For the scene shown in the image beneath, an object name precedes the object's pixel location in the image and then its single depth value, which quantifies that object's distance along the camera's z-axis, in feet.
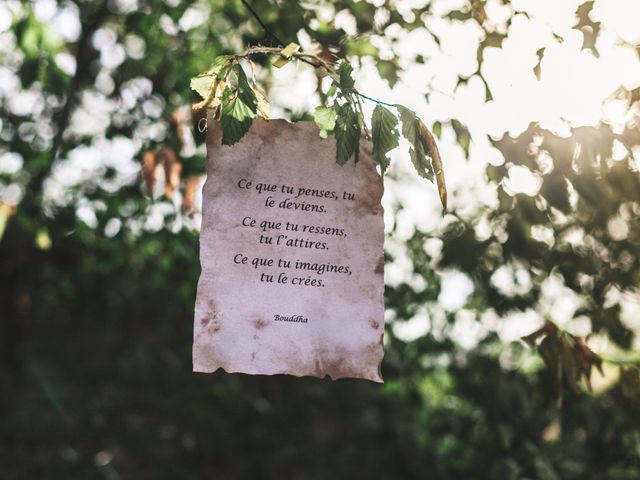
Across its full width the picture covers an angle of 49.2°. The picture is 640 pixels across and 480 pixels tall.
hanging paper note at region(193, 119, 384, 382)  3.32
